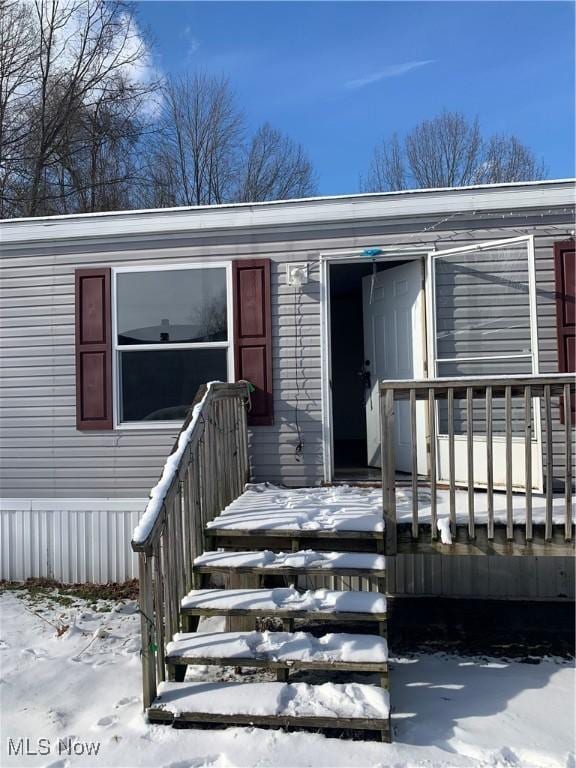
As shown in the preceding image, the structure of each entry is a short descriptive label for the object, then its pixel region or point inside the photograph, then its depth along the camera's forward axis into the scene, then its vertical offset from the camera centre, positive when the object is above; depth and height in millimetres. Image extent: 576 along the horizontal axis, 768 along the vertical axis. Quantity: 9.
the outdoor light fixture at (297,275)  4910 +952
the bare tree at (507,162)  15711 +6141
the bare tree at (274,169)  16719 +6475
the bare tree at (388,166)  17016 +6571
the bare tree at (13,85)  13430 +7507
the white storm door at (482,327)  4535 +447
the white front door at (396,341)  5004 +400
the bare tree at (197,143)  16484 +7258
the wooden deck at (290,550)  2625 -987
